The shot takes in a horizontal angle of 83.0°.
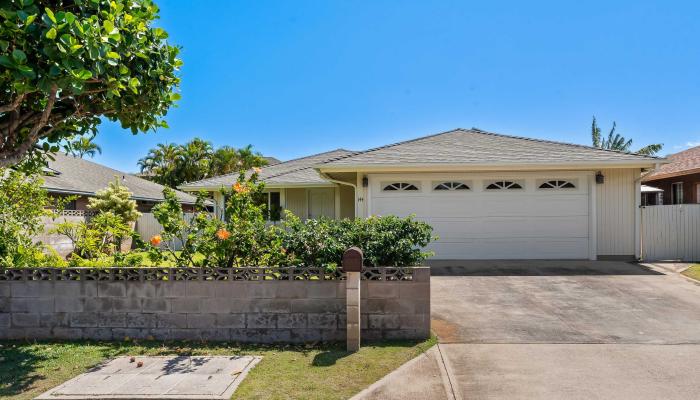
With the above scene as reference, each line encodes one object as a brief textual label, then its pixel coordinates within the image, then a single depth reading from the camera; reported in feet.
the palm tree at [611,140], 127.24
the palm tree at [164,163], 106.11
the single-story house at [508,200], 36.86
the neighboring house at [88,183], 55.17
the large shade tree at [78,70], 12.51
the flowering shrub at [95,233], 21.66
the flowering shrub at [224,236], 17.69
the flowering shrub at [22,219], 19.07
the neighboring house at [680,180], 55.40
